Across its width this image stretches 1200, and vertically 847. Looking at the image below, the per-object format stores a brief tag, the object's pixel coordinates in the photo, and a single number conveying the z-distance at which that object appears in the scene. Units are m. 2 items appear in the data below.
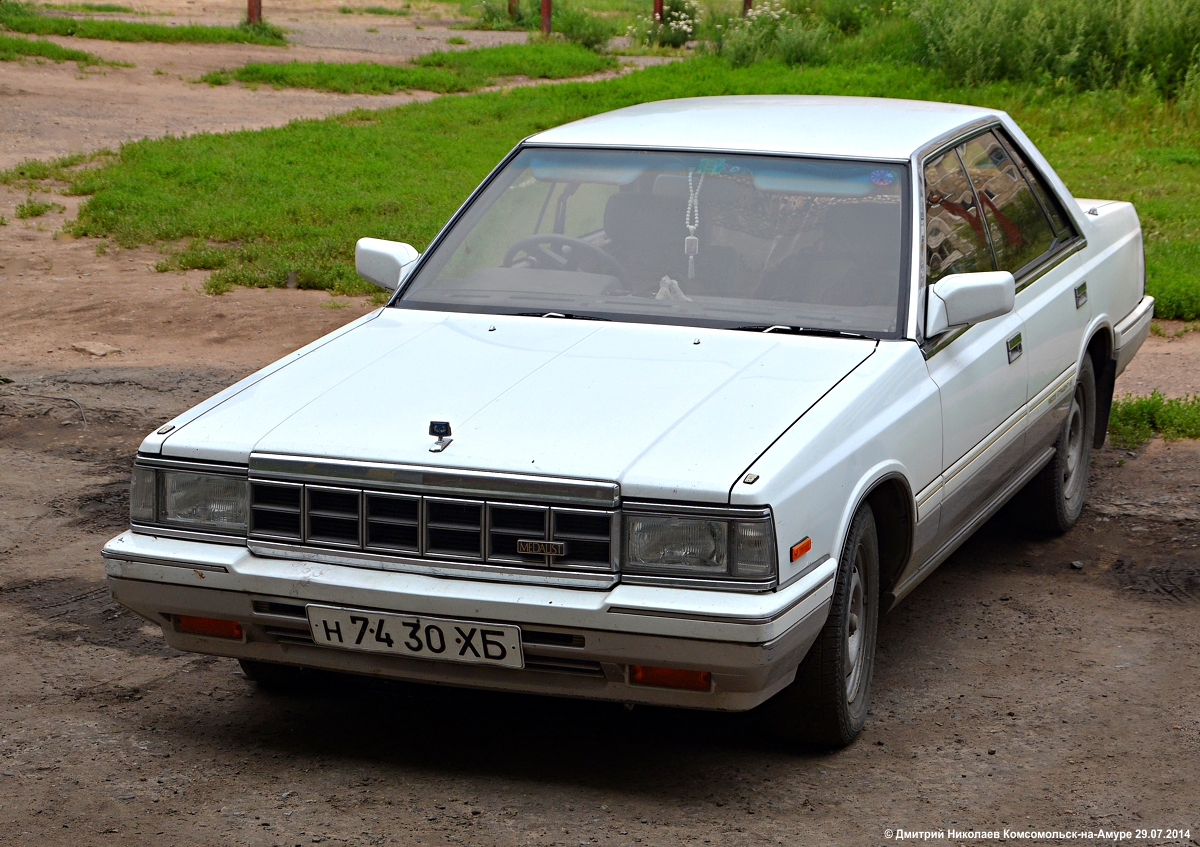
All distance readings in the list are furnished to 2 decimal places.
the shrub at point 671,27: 27.87
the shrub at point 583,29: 26.73
